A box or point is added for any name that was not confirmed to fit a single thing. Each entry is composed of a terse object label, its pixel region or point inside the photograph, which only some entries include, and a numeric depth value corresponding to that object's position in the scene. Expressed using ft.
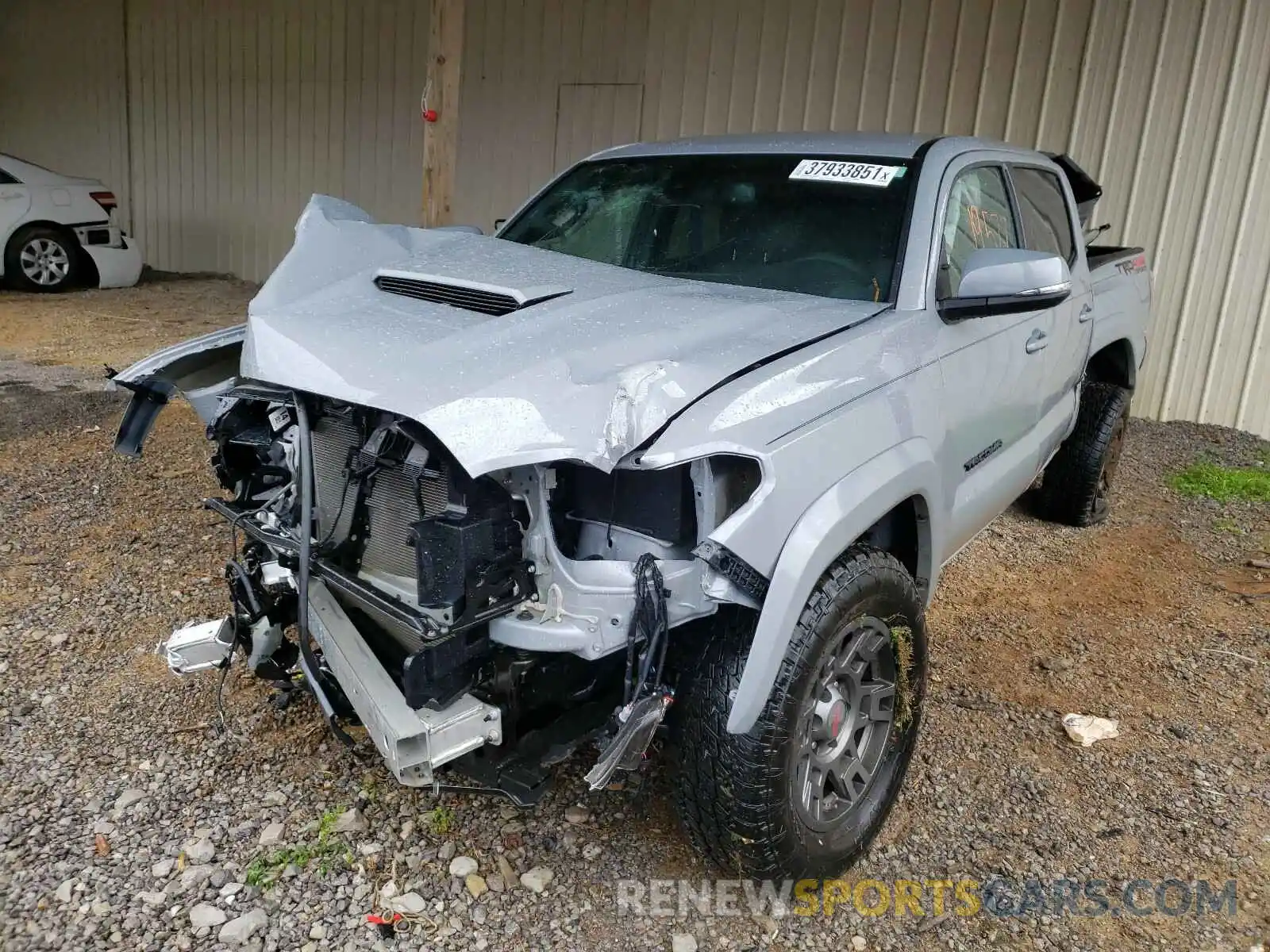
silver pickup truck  7.13
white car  34.22
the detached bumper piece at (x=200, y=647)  9.03
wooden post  19.52
